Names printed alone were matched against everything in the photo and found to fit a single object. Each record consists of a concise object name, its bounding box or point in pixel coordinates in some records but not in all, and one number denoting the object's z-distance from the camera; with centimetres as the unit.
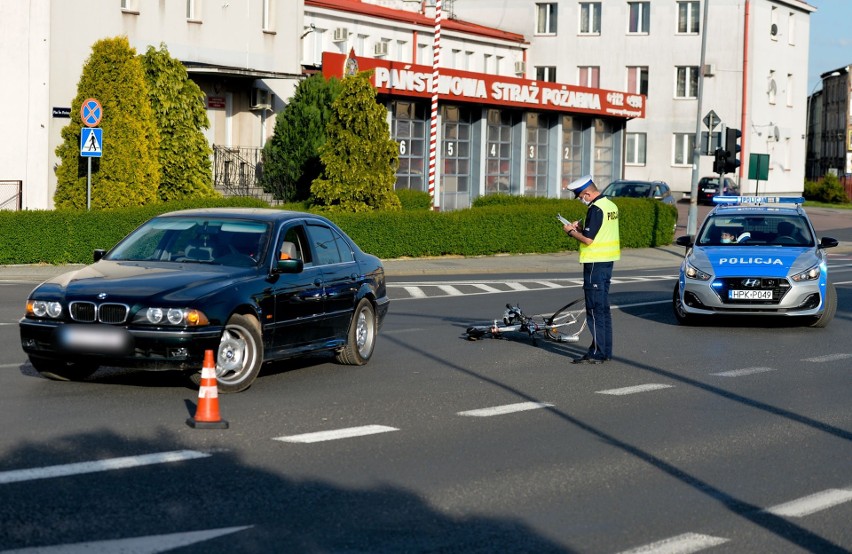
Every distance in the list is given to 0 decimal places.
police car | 1700
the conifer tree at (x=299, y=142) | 3775
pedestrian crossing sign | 2756
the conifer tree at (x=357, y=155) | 3139
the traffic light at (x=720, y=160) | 3584
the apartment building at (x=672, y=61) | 6881
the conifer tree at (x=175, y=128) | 3194
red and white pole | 3386
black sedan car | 1029
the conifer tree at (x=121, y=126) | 3008
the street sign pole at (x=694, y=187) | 3834
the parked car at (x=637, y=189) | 5038
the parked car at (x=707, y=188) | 6464
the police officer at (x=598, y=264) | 1344
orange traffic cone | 904
